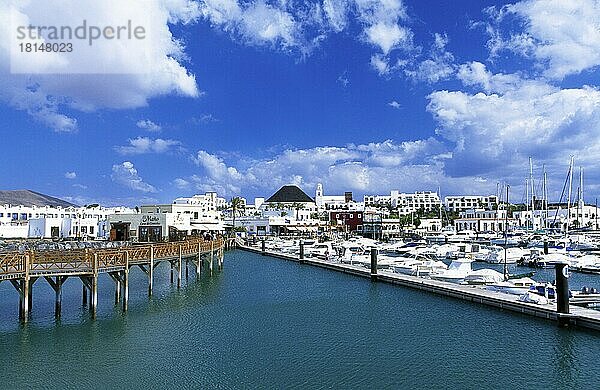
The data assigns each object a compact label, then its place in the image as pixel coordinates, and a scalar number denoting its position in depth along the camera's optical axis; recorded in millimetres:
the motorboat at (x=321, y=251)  67750
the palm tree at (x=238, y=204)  161850
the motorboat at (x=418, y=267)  46125
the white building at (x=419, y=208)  191250
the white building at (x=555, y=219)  124375
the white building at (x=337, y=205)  187750
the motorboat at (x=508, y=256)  59250
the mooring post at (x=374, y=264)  43094
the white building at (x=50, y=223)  94688
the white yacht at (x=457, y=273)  41781
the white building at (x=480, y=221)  141500
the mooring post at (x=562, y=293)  23844
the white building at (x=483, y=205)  188425
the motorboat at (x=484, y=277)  37656
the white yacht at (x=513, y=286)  32628
